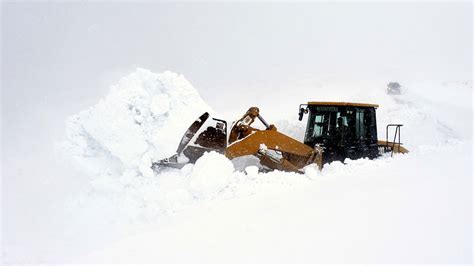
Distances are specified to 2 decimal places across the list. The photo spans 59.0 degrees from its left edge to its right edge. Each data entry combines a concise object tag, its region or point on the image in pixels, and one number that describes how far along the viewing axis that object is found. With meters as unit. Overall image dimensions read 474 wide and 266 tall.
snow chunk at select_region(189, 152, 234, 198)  5.38
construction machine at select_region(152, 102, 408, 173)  6.41
